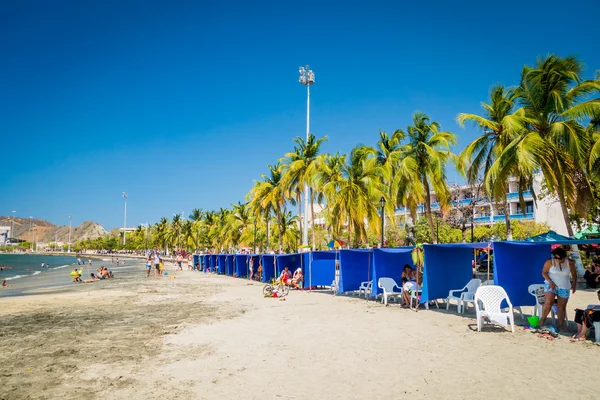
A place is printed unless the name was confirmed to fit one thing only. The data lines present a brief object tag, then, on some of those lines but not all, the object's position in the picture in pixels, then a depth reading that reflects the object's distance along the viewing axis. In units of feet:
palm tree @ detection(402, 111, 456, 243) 82.38
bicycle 61.67
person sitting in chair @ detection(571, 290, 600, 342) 27.67
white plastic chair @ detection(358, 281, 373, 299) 56.89
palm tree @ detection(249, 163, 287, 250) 120.78
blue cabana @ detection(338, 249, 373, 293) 60.23
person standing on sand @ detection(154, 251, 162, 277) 126.50
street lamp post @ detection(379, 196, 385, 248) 68.72
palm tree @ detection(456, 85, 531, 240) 69.87
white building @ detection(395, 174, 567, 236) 160.25
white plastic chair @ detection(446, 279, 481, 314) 42.42
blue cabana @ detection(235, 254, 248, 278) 115.85
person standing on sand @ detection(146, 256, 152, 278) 131.30
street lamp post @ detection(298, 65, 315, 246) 105.36
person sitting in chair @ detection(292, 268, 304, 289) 73.36
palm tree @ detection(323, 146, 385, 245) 90.63
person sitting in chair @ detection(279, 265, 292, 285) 64.40
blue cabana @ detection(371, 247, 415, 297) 53.00
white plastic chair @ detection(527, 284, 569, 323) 34.55
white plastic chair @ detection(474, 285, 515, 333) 32.50
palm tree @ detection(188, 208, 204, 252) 270.26
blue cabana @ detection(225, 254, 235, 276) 126.33
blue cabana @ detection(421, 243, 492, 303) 44.73
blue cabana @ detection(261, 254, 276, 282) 91.35
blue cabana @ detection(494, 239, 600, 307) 37.19
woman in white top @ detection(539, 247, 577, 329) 30.27
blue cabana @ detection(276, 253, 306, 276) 79.71
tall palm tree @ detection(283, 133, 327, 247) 106.11
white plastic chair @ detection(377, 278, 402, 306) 50.86
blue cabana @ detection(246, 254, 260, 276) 103.81
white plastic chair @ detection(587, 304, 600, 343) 27.14
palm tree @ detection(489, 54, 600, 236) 49.75
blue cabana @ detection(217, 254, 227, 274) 137.15
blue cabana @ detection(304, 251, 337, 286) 70.93
